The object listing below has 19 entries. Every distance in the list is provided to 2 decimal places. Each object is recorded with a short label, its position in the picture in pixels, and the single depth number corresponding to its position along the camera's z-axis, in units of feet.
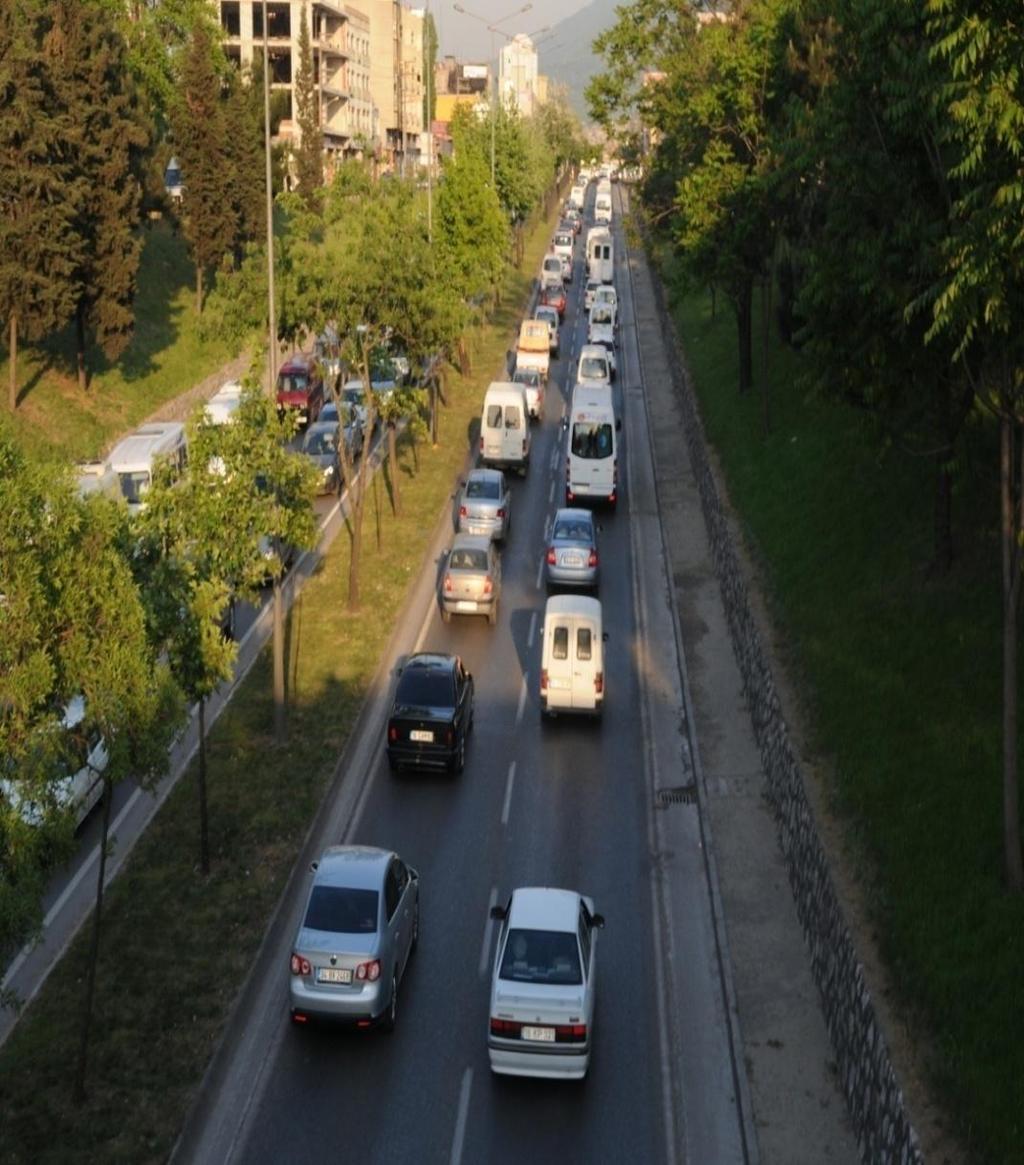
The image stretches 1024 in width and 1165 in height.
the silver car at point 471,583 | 98.17
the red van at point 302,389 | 152.46
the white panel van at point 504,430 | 138.41
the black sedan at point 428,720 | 74.28
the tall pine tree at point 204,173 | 190.60
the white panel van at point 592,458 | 126.62
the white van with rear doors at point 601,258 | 270.46
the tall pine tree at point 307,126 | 264.93
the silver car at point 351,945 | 51.37
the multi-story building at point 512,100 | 297.43
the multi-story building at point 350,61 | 341.00
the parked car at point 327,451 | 128.47
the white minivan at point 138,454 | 113.80
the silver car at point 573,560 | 104.12
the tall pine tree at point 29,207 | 130.11
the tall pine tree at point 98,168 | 140.77
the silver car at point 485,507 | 115.34
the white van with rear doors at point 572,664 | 81.46
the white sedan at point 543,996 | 48.67
